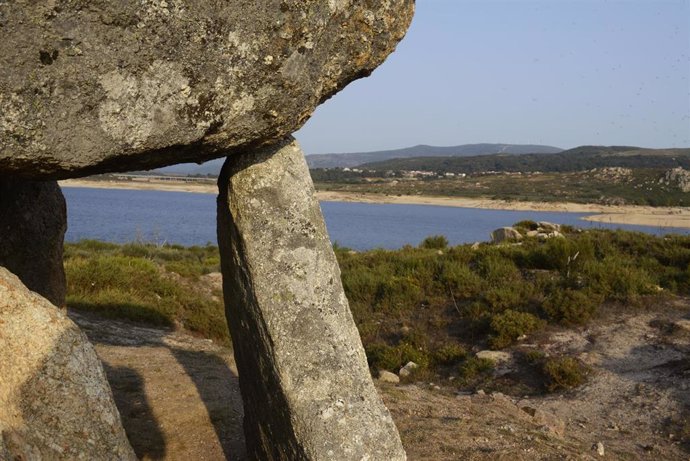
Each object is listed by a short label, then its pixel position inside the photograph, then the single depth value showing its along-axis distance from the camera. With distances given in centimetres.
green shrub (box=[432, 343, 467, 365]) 1027
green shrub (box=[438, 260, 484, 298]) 1242
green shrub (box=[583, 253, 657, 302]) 1151
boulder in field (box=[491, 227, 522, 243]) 1789
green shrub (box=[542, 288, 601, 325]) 1081
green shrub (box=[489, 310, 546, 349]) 1045
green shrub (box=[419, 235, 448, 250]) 1952
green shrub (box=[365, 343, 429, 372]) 1020
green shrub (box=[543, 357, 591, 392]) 904
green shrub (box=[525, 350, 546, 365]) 970
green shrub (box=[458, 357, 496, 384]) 967
